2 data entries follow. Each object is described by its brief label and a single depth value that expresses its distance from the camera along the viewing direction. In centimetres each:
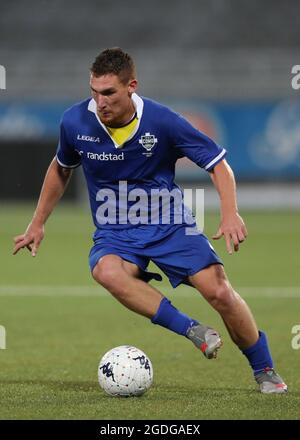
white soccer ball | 1135
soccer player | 1172
